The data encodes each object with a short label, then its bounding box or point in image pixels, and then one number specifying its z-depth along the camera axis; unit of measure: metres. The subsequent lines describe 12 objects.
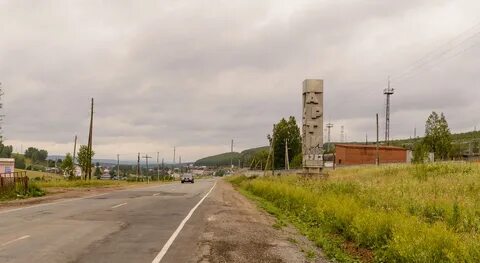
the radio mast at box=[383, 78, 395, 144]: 93.38
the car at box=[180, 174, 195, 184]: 77.14
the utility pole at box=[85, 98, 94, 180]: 61.72
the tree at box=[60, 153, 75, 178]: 93.62
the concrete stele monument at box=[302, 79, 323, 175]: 33.59
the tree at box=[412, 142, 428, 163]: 81.76
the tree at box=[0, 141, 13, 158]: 167.56
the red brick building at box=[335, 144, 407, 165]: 91.81
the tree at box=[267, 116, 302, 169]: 128.75
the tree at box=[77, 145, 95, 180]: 83.91
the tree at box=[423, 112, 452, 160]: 90.00
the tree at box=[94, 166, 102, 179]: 165.62
